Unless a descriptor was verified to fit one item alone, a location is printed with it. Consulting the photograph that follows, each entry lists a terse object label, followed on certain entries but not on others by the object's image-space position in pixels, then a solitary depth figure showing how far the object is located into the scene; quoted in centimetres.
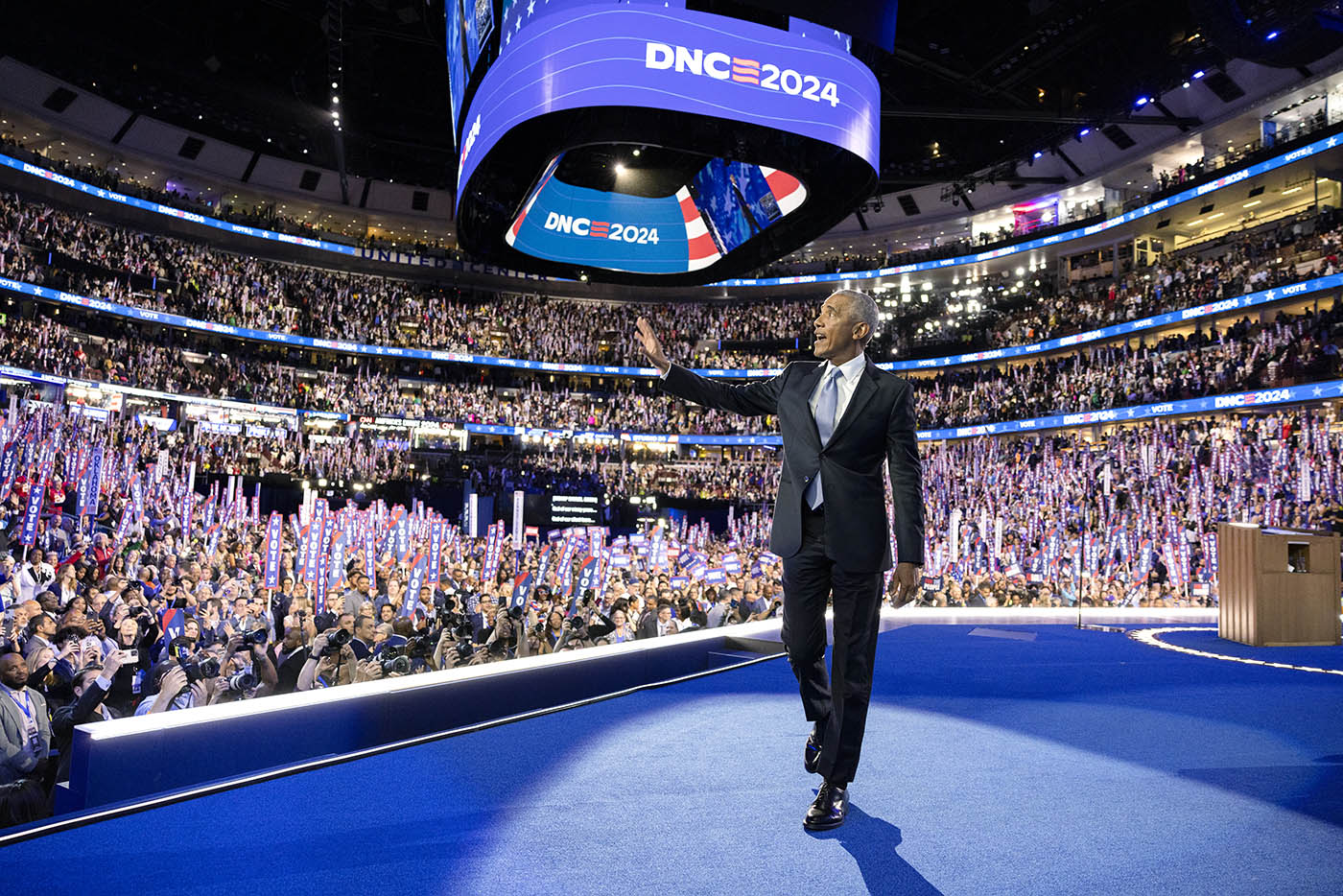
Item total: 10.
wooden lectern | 689
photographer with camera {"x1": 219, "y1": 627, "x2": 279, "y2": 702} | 561
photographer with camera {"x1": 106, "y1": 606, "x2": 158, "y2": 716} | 523
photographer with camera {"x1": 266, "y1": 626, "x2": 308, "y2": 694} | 583
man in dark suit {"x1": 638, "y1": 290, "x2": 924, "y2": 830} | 261
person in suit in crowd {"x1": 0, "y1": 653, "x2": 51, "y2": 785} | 413
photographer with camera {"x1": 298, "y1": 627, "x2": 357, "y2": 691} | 568
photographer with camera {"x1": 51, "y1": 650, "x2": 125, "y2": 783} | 469
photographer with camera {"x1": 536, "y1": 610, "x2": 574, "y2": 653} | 784
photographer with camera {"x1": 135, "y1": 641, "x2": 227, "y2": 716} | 513
